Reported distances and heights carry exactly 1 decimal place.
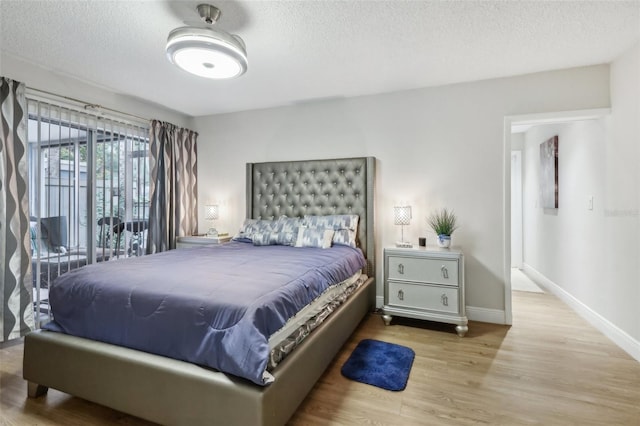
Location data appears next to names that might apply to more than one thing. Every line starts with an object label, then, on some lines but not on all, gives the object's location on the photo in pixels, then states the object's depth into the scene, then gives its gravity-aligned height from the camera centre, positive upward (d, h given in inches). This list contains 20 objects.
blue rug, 75.4 -41.2
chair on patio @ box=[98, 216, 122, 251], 126.8 -6.5
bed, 51.4 -31.9
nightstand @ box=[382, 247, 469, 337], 104.4 -25.2
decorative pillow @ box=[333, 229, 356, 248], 121.2 -9.3
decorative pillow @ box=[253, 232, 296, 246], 124.5 -10.0
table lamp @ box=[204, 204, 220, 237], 156.0 +1.0
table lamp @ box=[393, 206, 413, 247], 120.2 -0.1
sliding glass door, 107.7 +10.5
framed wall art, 148.3 +21.3
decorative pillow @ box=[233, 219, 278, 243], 130.8 -6.1
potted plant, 113.2 -3.8
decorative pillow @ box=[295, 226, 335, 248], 117.4 -8.9
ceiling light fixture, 70.4 +40.1
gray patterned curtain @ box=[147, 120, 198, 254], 143.4 +15.1
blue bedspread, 52.4 -17.9
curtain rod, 106.7 +43.8
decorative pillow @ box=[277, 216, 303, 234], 128.7 -4.0
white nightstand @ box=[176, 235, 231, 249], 145.9 -12.6
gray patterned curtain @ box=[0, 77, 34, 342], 95.0 -0.8
